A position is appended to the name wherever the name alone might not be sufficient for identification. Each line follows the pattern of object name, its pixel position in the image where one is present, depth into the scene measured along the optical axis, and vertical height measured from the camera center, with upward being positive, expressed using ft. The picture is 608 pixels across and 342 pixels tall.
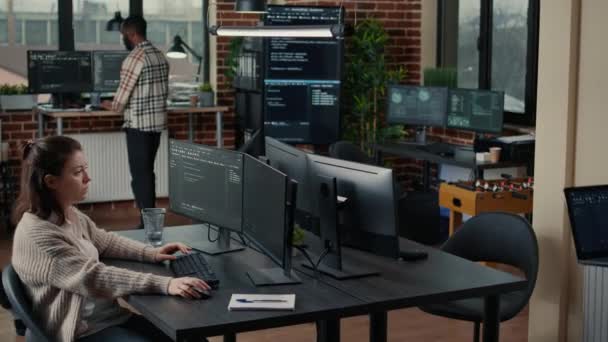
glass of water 12.71 -2.16
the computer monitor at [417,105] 23.70 -1.05
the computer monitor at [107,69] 25.41 -0.25
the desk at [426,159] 20.75 -2.15
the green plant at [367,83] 25.45 -0.55
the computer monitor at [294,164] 12.23 -1.35
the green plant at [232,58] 26.63 +0.08
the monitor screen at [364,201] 11.21 -1.63
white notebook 9.70 -2.45
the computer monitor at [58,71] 24.66 -0.31
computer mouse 10.08 -2.42
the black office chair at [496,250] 12.68 -2.60
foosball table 18.78 -2.60
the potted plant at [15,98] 25.18 -1.03
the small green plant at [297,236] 12.42 -2.24
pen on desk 9.89 -2.45
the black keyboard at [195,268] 10.61 -2.40
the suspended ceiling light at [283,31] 16.16 +0.55
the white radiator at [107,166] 25.85 -2.85
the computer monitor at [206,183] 11.87 -1.58
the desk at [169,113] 24.34 -1.40
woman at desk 10.12 -2.17
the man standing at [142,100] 22.91 -0.96
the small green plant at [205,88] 26.66 -0.75
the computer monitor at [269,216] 10.32 -1.73
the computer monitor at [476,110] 22.03 -1.08
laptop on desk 11.63 -1.89
